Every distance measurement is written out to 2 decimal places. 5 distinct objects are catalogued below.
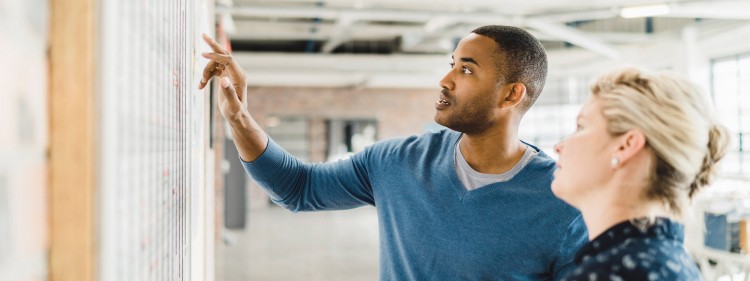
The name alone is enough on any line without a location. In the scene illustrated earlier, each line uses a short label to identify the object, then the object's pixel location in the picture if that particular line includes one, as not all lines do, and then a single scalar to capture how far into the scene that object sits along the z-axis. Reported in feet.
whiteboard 1.62
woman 3.08
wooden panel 1.52
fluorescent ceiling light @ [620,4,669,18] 15.74
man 4.51
